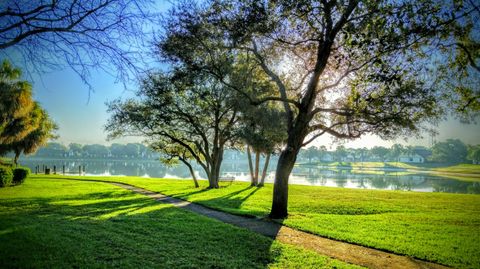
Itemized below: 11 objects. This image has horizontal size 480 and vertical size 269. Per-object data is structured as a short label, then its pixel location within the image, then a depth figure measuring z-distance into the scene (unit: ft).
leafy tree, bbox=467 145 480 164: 424.87
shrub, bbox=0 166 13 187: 80.74
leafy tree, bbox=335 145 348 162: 563.07
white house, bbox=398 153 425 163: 545.85
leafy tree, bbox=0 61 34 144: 117.91
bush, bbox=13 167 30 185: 88.84
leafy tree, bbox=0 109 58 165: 153.17
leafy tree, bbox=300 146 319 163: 540.52
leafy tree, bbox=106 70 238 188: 92.89
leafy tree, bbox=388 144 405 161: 539.21
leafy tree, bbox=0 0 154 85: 17.11
